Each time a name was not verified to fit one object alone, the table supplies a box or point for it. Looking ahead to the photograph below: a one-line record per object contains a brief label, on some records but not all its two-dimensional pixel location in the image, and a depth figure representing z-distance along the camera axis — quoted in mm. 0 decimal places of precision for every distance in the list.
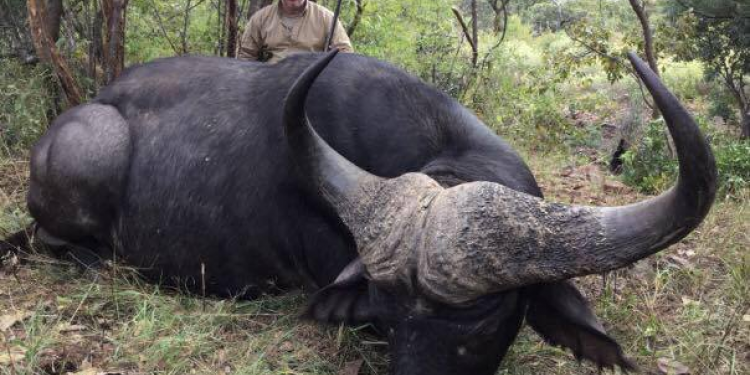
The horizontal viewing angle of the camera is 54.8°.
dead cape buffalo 2672
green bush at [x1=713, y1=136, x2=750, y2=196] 6602
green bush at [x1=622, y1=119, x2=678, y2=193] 6891
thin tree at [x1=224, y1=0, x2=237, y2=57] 6879
